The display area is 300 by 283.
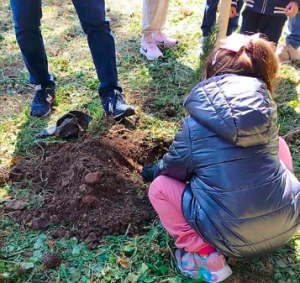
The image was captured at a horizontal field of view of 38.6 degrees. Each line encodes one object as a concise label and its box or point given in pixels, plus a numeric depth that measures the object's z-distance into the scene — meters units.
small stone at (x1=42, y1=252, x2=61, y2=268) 2.13
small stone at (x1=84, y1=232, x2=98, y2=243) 2.29
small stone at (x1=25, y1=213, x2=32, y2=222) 2.42
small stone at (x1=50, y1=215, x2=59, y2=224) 2.42
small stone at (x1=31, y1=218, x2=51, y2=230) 2.38
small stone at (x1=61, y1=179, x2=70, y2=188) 2.58
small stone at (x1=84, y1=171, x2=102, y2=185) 2.51
